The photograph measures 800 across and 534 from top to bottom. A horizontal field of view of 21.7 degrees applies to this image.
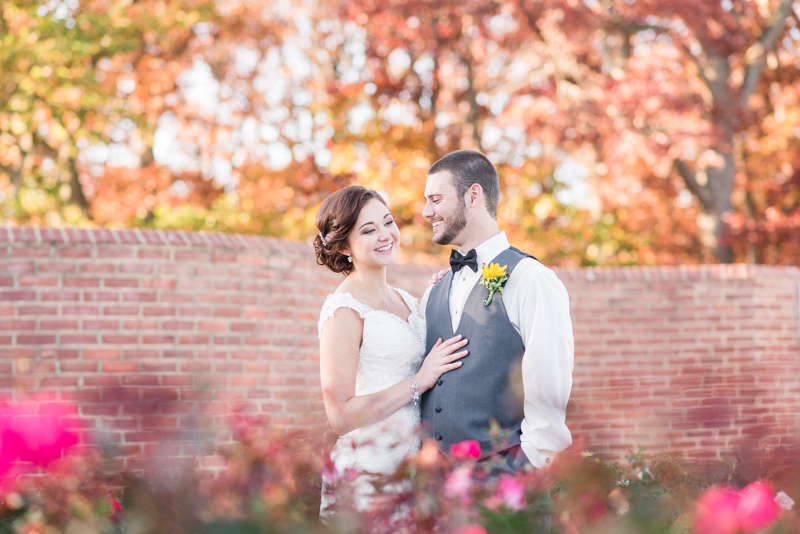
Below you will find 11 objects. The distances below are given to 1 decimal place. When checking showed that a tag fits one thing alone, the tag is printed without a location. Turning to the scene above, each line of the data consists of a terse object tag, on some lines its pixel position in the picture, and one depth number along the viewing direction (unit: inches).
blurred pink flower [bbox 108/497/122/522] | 167.7
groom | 188.8
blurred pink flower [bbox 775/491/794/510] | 168.3
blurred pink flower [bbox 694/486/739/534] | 149.2
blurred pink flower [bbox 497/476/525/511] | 162.7
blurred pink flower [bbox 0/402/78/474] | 163.1
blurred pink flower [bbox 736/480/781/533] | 150.1
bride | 194.8
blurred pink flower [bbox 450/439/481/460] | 173.0
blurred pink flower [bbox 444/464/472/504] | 164.6
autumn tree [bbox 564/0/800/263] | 465.1
